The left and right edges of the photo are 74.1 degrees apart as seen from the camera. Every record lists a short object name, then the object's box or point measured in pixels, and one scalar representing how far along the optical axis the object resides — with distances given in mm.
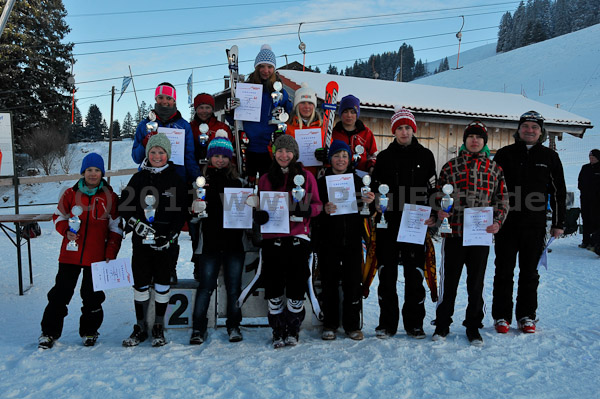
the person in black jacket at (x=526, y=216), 4199
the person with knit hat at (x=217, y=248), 3998
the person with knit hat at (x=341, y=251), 3967
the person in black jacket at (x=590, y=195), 8805
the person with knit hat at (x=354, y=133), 4374
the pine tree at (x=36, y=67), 26141
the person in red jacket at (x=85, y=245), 3893
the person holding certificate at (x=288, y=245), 3852
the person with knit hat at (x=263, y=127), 4715
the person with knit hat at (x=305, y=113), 4496
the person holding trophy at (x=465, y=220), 3953
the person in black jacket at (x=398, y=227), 4027
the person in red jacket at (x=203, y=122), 4766
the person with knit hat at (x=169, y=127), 4414
